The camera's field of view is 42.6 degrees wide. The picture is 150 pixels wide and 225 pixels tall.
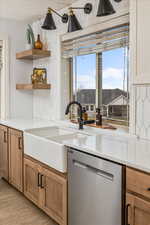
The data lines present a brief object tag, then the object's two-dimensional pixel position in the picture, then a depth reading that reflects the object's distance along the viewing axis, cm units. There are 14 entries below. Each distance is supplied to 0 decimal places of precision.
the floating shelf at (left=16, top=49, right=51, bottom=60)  279
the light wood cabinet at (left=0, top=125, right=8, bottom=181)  269
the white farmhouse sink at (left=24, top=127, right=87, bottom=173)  176
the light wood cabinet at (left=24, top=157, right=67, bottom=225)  179
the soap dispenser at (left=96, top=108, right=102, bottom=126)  230
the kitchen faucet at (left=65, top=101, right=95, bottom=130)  225
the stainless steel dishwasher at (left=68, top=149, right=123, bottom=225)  136
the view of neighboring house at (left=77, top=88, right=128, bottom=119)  222
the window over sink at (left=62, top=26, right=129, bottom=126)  215
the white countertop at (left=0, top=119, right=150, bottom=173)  130
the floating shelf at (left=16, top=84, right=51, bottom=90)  281
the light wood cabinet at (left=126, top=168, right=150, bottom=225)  121
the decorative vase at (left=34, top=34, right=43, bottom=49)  288
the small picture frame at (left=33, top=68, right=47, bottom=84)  297
